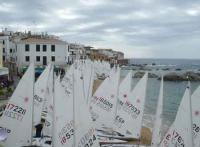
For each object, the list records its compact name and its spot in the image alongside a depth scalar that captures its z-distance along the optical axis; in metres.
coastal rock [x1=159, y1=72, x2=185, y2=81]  56.68
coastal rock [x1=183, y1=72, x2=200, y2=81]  55.89
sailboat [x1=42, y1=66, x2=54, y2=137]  12.23
